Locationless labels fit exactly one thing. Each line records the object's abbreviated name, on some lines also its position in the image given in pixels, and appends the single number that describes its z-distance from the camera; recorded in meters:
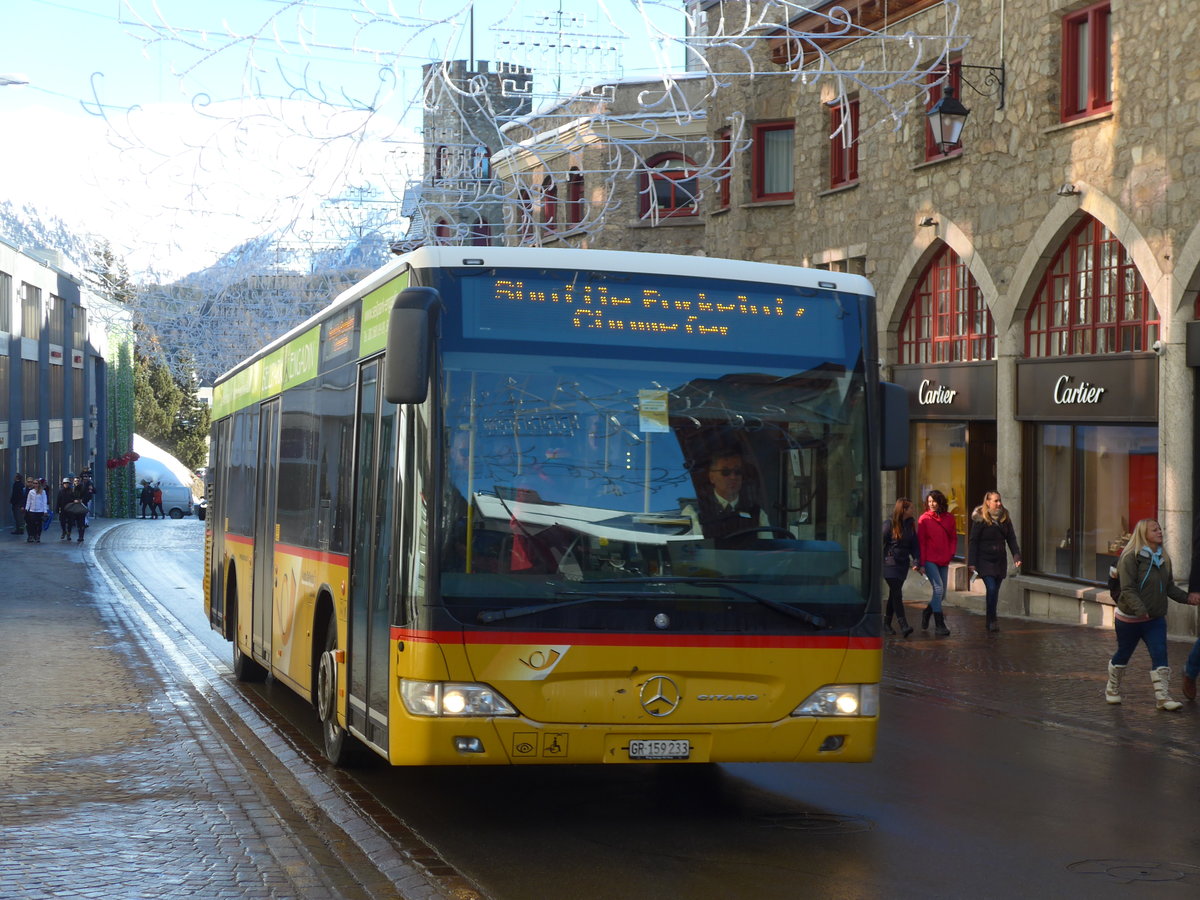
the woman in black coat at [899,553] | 19.25
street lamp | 22.50
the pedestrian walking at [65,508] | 45.38
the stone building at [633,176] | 37.25
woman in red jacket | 19.64
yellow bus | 7.88
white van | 87.62
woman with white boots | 13.14
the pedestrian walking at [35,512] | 44.41
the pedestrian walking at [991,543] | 19.45
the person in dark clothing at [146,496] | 77.69
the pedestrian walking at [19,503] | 47.78
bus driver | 7.97
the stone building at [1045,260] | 19.22
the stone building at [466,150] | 42.56
